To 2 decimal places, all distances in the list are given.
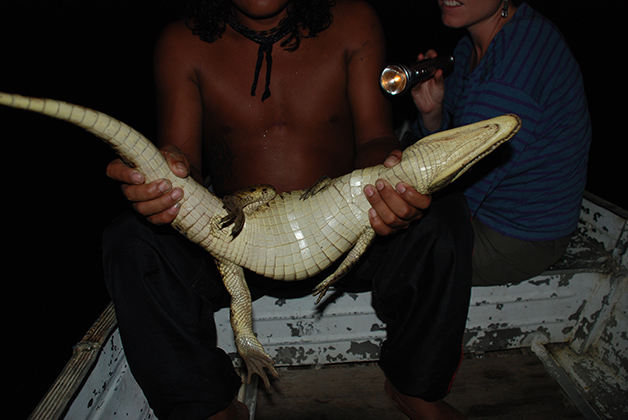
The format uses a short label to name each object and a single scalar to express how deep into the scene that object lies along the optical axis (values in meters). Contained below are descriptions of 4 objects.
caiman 1.20
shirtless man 1.76
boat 1.81
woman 1.41
